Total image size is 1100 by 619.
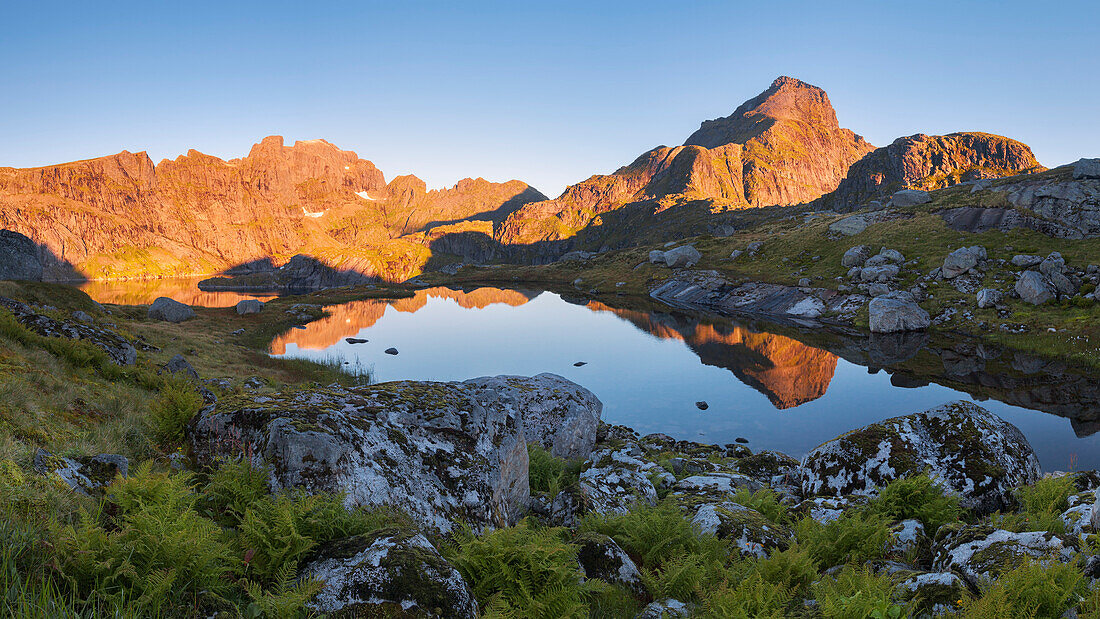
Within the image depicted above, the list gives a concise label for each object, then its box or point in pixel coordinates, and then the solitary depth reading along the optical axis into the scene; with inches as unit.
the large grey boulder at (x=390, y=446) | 289.0
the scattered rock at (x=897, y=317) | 2039.9
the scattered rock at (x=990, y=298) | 1987.0
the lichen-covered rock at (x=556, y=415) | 681.6
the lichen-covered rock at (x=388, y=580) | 183.3
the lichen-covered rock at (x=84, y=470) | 215.0
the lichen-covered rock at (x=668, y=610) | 239.5
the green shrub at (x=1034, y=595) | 192.4
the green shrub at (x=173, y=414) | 327.6
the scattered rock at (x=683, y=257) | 4630.9
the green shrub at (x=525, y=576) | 212.2
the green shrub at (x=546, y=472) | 500.1
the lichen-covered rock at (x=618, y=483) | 418.0
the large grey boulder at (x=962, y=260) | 2289.6
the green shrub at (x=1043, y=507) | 296.0
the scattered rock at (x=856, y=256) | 2920.8
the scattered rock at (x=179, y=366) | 928.5
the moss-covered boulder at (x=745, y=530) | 334.0
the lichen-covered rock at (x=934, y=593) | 222.4
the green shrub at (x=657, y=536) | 309.0
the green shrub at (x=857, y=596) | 206.8
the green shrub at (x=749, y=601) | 212.5
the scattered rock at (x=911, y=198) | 3816.4
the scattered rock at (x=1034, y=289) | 1863.9
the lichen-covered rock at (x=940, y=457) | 462.9
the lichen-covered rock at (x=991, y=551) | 245.6
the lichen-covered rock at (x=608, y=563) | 270.5
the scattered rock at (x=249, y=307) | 3289.9
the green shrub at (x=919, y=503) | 378.9
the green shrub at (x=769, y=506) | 418.6
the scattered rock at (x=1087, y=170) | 2711.6
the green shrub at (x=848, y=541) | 326.6
